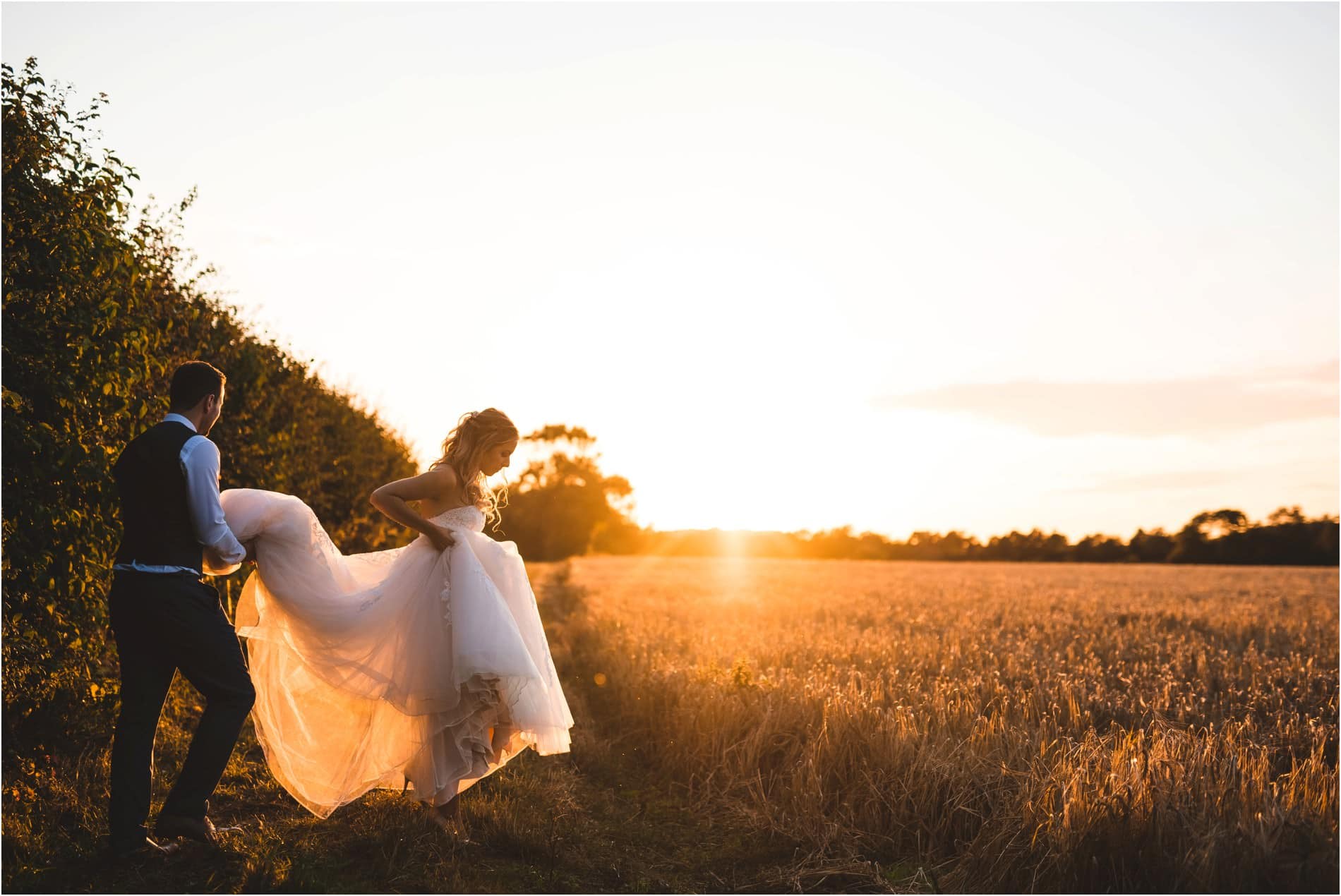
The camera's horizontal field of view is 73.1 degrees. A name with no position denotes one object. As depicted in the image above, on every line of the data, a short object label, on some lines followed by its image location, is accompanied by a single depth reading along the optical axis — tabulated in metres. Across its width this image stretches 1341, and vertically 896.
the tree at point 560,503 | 64.25
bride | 5.44
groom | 4.76
